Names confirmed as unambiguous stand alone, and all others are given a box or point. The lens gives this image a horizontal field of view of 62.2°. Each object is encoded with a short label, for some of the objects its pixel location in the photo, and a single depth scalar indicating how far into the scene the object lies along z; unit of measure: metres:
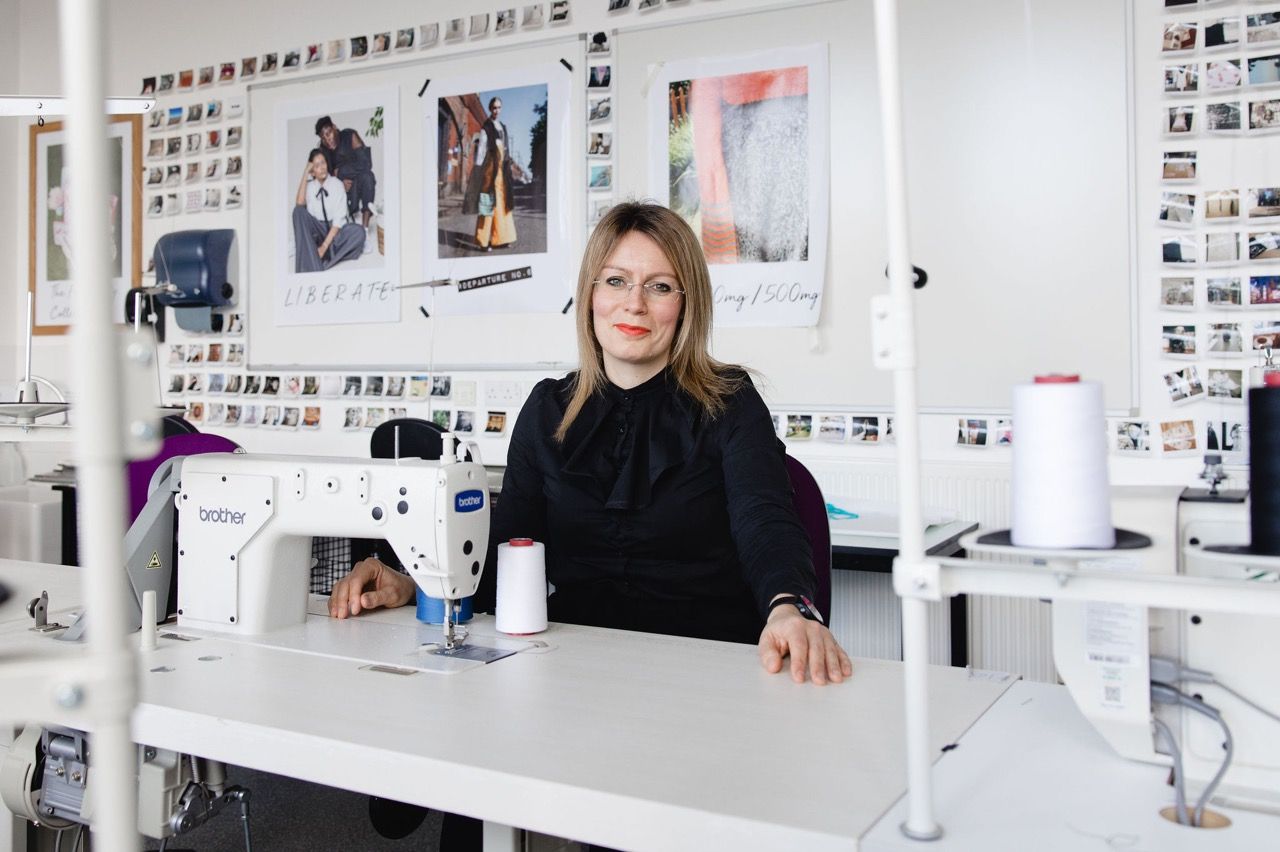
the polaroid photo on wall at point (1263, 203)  2.73
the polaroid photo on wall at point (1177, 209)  2.82
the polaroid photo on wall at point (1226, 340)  2.77
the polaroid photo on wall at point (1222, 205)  2.77
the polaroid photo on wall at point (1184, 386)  2.82
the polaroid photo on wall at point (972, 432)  3.05
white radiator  3.01
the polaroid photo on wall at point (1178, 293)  2.82
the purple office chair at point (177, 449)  2.51
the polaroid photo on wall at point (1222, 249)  2.77
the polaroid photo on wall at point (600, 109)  3.58
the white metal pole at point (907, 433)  0.91
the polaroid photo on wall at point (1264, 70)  2.71
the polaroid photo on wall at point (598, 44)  3.57
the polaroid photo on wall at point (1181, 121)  2.80
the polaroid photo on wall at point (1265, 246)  2.73
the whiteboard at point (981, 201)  2.89
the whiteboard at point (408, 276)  3.71
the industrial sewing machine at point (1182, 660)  0.98
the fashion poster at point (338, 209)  4.06
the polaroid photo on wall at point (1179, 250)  2.82
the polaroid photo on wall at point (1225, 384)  2.78
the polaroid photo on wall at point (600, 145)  3.59
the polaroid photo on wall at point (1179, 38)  2.79
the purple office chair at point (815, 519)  1.86
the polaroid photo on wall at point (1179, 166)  2.81
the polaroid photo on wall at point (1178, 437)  2.83
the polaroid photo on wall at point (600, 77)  3.58
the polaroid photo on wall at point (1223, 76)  2.75
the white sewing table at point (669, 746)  0.94
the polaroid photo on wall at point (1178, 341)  2.82
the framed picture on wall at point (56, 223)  4.68
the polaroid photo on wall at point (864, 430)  3.19
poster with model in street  3.70
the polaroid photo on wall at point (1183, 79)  2.80
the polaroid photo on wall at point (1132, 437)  2.88
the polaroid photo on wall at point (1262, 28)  2.71
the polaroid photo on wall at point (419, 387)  3.97
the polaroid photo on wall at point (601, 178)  3.60
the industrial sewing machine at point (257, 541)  1.47
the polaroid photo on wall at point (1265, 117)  2.71
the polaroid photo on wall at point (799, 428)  3.30
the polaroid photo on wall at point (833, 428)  3.24
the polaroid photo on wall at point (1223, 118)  2.76
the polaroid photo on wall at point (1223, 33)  2.75
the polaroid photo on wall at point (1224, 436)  2.77
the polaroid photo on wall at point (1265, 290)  2.73
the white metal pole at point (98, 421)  0.60
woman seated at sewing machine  1.85
